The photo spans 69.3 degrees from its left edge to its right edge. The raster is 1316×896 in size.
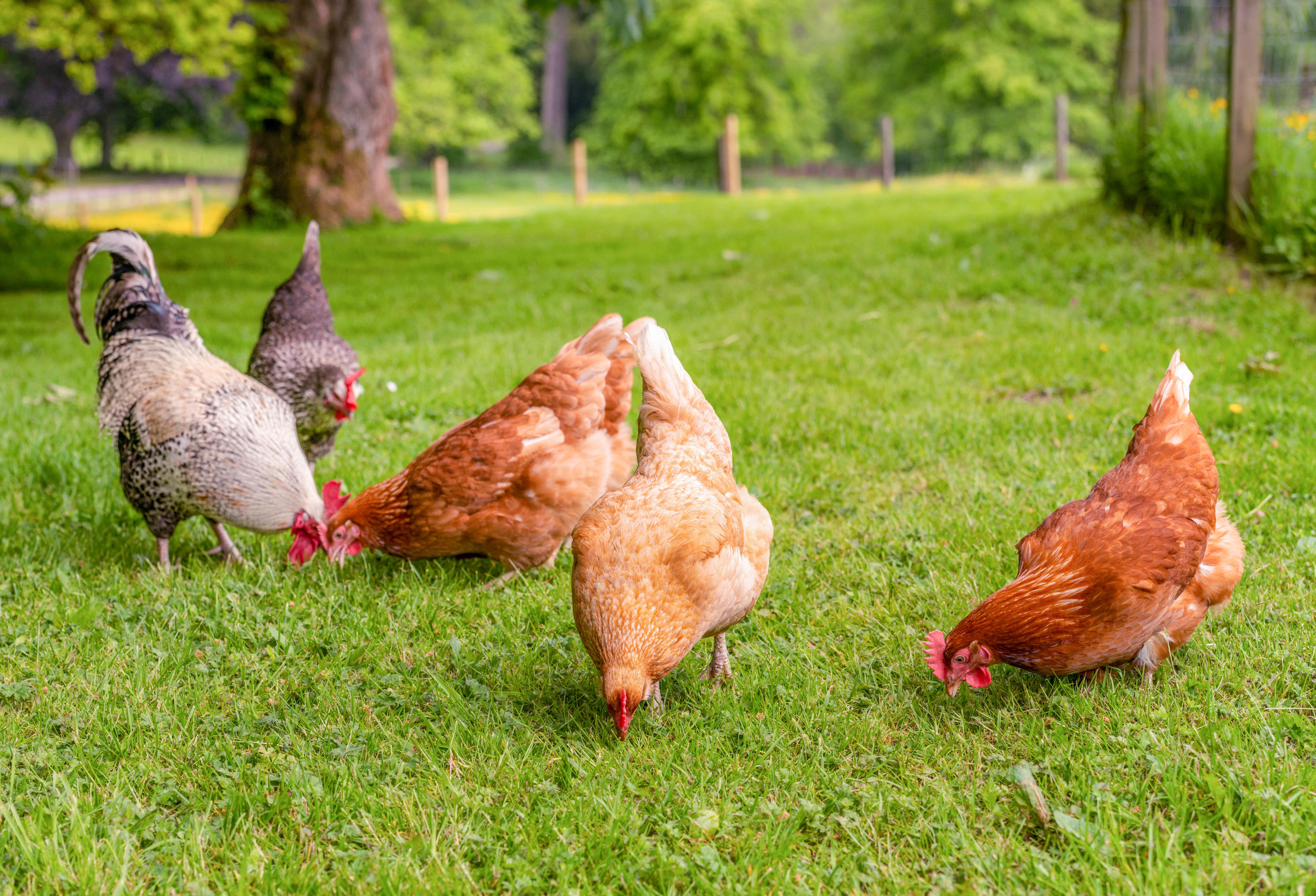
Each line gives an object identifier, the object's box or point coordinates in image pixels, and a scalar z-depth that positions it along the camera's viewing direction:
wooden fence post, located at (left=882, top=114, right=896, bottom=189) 27.91
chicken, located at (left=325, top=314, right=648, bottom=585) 3.95
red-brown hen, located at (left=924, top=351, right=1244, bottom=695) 2.82
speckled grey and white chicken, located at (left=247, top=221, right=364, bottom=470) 5.03
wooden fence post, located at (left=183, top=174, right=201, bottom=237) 25.45
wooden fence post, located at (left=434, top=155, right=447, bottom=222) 28.31
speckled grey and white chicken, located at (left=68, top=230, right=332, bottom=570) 4.07
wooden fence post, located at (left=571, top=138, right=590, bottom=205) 29.80
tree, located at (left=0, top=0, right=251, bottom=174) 10.45
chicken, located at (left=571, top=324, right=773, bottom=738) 2.76
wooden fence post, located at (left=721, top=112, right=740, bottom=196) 27.73
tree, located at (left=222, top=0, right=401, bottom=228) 15.26
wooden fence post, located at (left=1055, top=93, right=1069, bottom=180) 22.95
